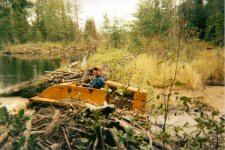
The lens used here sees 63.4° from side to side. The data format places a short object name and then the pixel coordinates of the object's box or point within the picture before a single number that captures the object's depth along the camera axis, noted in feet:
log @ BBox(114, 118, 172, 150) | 7.46
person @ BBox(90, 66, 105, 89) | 13.56
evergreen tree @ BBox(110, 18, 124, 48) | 49.80
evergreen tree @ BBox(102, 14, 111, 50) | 51.11
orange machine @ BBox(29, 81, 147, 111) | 11.96
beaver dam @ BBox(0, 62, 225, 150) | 6.61
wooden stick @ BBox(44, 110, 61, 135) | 7.76
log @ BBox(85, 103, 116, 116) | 7.66
